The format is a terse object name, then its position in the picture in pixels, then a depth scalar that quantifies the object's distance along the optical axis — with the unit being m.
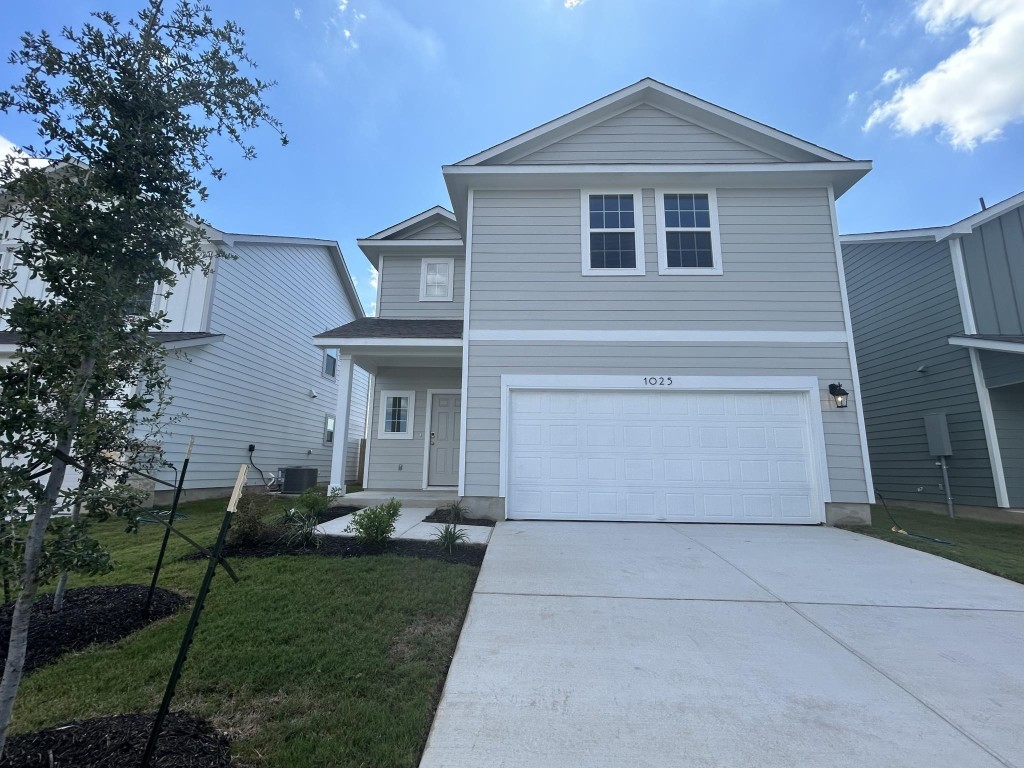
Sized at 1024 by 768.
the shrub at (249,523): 5.29
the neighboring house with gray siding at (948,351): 8.67
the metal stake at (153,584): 3.38
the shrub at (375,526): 5.20
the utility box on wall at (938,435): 8.96
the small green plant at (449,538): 5.29
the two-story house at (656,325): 7.21
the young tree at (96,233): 1.80
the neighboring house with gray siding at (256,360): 9.95
